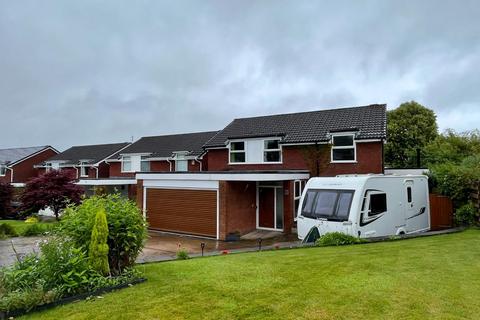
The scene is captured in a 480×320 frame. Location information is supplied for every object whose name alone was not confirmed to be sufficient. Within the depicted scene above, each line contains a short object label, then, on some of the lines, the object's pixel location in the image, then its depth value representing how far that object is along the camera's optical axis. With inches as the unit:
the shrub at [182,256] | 417.7
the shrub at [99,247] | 251.9
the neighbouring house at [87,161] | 1558.8
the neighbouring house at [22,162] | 1834.4
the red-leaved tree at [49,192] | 1045.8
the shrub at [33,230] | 746.0
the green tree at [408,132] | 1445.6
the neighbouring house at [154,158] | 1184.6
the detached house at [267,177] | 725.9
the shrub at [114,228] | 266.8
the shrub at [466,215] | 612.1
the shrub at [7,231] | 739.5
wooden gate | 654.5
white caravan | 488.7
